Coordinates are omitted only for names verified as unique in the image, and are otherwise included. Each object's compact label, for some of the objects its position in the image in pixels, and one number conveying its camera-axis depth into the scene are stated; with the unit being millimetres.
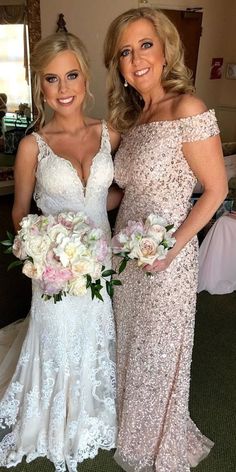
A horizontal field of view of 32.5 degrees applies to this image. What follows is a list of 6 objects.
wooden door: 5137
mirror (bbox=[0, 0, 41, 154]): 4469
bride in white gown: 1665
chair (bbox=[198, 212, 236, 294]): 3412
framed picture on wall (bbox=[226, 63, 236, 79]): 6100
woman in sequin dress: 1512
